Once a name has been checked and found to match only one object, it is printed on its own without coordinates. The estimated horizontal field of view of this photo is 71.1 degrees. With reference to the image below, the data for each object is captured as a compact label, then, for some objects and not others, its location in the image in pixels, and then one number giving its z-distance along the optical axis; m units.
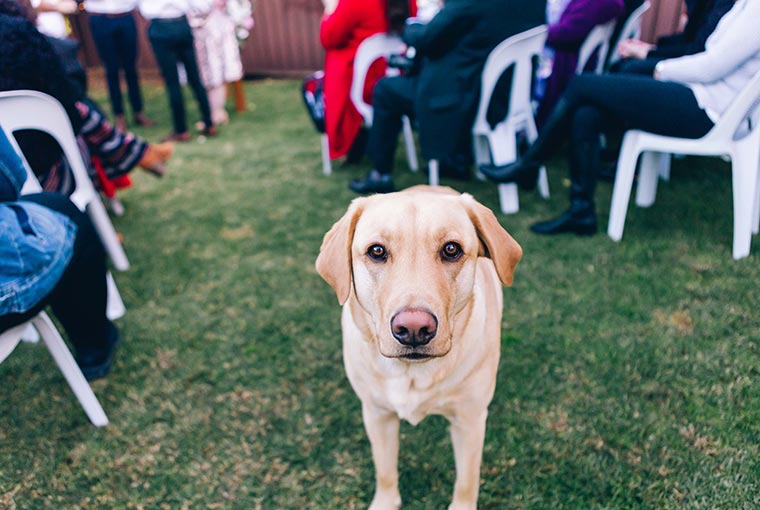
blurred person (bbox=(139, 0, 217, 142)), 5.57
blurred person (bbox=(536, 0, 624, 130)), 3.71
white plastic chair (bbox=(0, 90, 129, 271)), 2.35
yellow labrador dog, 1.42
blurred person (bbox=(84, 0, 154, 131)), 5.76
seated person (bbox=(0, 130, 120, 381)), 1.72
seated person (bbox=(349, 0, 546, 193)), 3.47
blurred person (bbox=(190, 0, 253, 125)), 6.32
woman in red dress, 4.26
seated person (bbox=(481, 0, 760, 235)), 2.66
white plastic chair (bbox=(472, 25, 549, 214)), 3.61
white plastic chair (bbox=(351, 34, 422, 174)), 4.41
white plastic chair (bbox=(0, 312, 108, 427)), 1.91
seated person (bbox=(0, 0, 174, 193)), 2.44
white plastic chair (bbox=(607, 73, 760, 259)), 2.79
